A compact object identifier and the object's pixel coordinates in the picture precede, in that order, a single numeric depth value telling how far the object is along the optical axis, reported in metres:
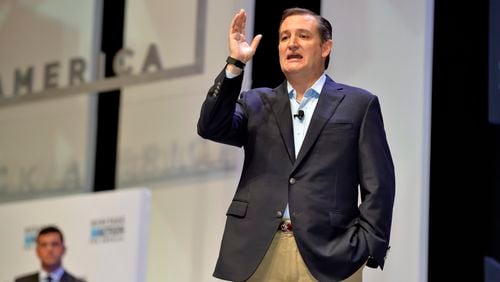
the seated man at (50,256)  8.20
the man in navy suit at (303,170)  4.30
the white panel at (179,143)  7.86
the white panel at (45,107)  9.33
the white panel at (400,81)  6.29
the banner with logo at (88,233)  7.67
